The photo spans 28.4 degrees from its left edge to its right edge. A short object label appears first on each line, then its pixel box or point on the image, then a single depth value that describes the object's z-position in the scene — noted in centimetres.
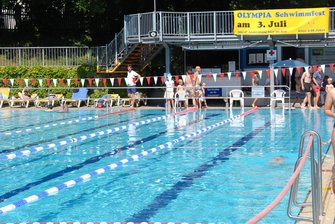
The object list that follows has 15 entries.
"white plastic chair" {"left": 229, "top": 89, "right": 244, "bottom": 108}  2600
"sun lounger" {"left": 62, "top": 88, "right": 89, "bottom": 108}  2764
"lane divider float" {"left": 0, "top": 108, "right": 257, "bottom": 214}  825
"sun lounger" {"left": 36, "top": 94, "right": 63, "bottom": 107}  2754
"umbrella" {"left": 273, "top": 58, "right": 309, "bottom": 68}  2650
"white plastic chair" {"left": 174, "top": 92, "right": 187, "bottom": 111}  2564
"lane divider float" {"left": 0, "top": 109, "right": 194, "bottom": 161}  1304
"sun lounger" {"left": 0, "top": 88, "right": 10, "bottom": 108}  2879
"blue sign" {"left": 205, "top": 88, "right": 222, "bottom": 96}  2809
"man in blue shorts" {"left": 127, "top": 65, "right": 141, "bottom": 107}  2603
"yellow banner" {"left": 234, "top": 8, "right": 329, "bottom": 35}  2608
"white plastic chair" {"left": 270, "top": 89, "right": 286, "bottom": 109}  2511
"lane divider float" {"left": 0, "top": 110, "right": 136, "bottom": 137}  1823
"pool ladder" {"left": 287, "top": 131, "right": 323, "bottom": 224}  631
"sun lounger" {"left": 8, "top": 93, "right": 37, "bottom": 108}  2786
